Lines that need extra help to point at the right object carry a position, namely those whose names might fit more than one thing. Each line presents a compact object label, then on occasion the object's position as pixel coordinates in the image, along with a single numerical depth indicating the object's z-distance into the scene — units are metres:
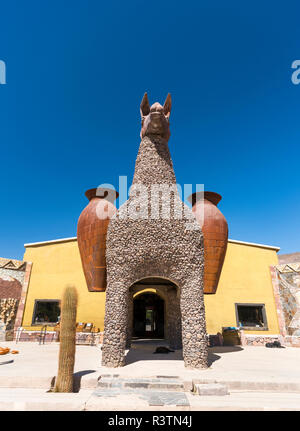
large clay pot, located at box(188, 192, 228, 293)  9.20
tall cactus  5.10
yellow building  14.77
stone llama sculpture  7.00
